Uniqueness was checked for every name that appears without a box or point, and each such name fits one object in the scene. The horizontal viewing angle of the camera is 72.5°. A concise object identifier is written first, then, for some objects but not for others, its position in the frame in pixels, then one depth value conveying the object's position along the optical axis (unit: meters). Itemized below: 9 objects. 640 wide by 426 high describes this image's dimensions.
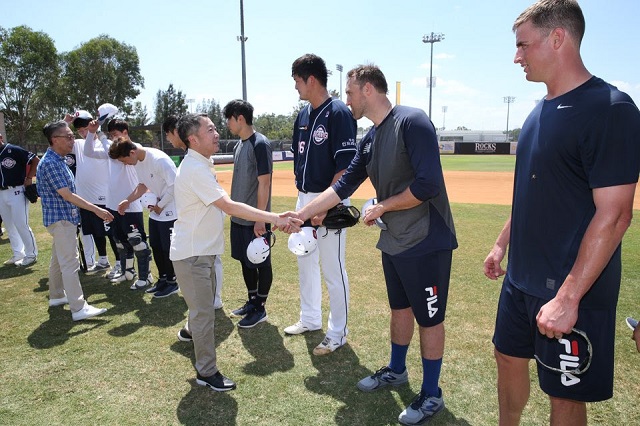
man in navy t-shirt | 1.83
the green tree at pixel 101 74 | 50.91
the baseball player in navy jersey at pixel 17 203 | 7.60
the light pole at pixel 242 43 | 23.89
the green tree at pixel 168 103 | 66.50
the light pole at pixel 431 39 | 57.20
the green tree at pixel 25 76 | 42.72
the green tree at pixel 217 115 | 70.00
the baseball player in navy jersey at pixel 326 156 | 4.18
